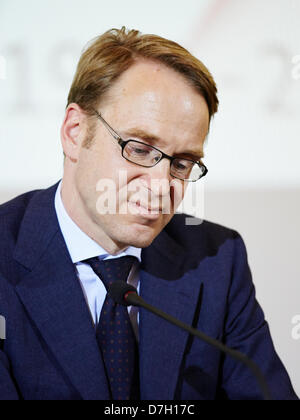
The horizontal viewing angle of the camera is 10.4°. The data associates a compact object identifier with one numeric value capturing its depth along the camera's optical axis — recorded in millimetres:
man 2036
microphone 1872
